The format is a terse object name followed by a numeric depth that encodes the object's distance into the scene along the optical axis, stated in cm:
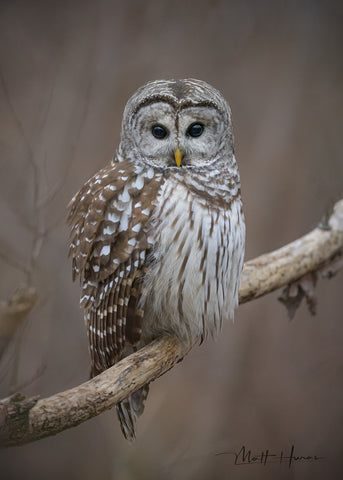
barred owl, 720
